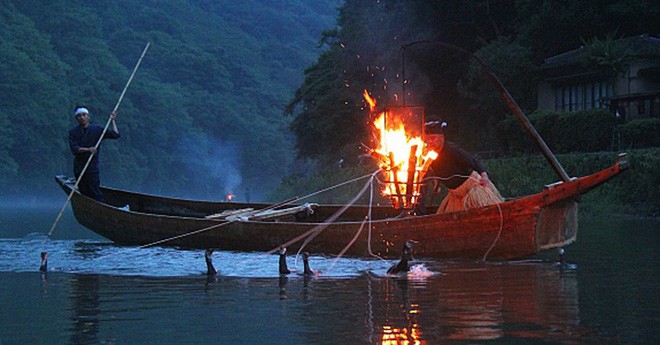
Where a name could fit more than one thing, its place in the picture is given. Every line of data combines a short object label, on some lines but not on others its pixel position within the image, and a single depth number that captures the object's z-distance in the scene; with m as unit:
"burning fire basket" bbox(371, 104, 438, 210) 17.53
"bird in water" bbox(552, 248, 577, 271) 16.19
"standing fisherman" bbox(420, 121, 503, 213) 17.42
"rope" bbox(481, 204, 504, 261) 16.42
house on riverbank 42.16
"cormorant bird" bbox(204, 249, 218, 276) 15.52
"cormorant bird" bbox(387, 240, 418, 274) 15.01
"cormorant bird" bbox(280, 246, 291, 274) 15.43
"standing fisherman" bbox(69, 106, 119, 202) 21.72
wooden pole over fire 17.20
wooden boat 16.28
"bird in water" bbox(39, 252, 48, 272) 16.52
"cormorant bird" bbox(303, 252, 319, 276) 15.09
